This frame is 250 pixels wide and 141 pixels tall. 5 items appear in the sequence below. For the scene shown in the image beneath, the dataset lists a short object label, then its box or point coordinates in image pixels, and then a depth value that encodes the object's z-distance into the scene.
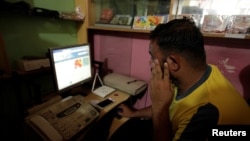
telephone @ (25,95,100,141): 0.84
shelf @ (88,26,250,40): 1.01
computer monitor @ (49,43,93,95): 1.10
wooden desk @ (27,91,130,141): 0.97
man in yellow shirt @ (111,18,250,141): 0.69
